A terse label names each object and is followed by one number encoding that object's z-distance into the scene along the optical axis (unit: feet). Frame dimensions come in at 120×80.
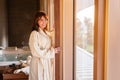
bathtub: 12.08
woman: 6.73
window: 4.25
